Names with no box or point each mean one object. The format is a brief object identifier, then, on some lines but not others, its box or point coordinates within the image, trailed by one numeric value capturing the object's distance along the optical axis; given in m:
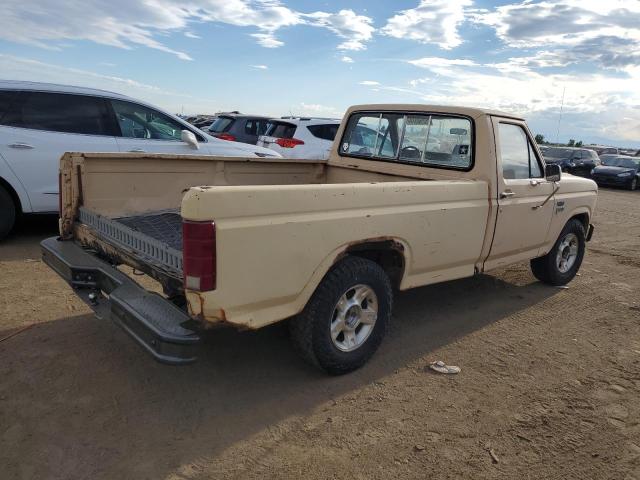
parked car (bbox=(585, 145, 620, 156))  33.16
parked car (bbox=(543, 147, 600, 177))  22.72
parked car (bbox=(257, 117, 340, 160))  10.66
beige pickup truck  2.64
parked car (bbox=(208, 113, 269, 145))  12.83
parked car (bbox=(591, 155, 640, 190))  21.02
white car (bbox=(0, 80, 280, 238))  5.88
